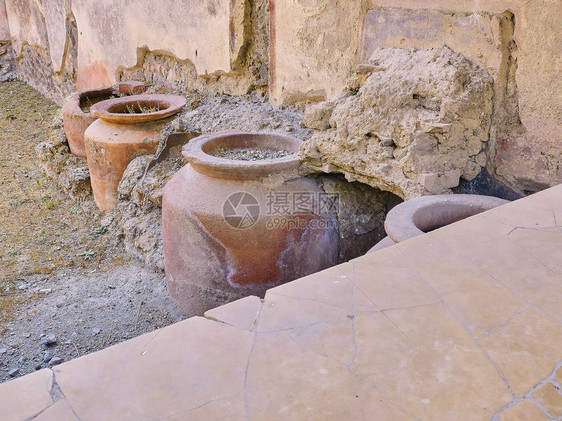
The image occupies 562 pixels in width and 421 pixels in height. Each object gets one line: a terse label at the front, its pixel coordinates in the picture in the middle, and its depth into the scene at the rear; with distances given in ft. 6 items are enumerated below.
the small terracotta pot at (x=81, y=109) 14.74
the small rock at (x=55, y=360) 8.25
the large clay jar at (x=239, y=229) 8.20
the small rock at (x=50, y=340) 8.74
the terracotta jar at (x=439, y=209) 6.48
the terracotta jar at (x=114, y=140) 12.60
